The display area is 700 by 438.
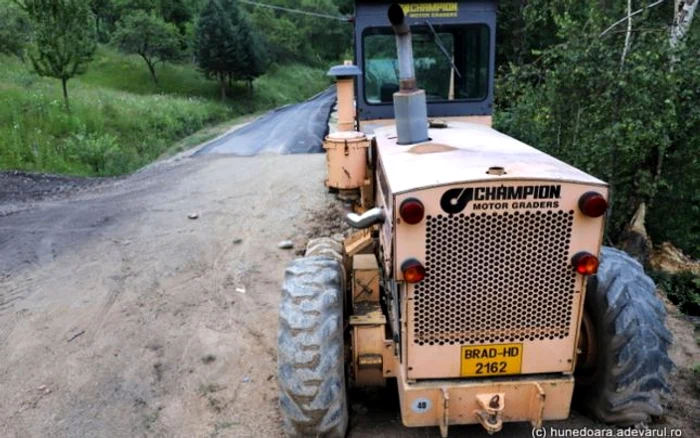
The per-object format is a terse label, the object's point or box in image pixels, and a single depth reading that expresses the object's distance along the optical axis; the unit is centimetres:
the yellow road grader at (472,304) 304
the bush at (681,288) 748
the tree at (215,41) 3653
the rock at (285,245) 789
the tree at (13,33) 2960
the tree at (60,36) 1756
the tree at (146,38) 3703
